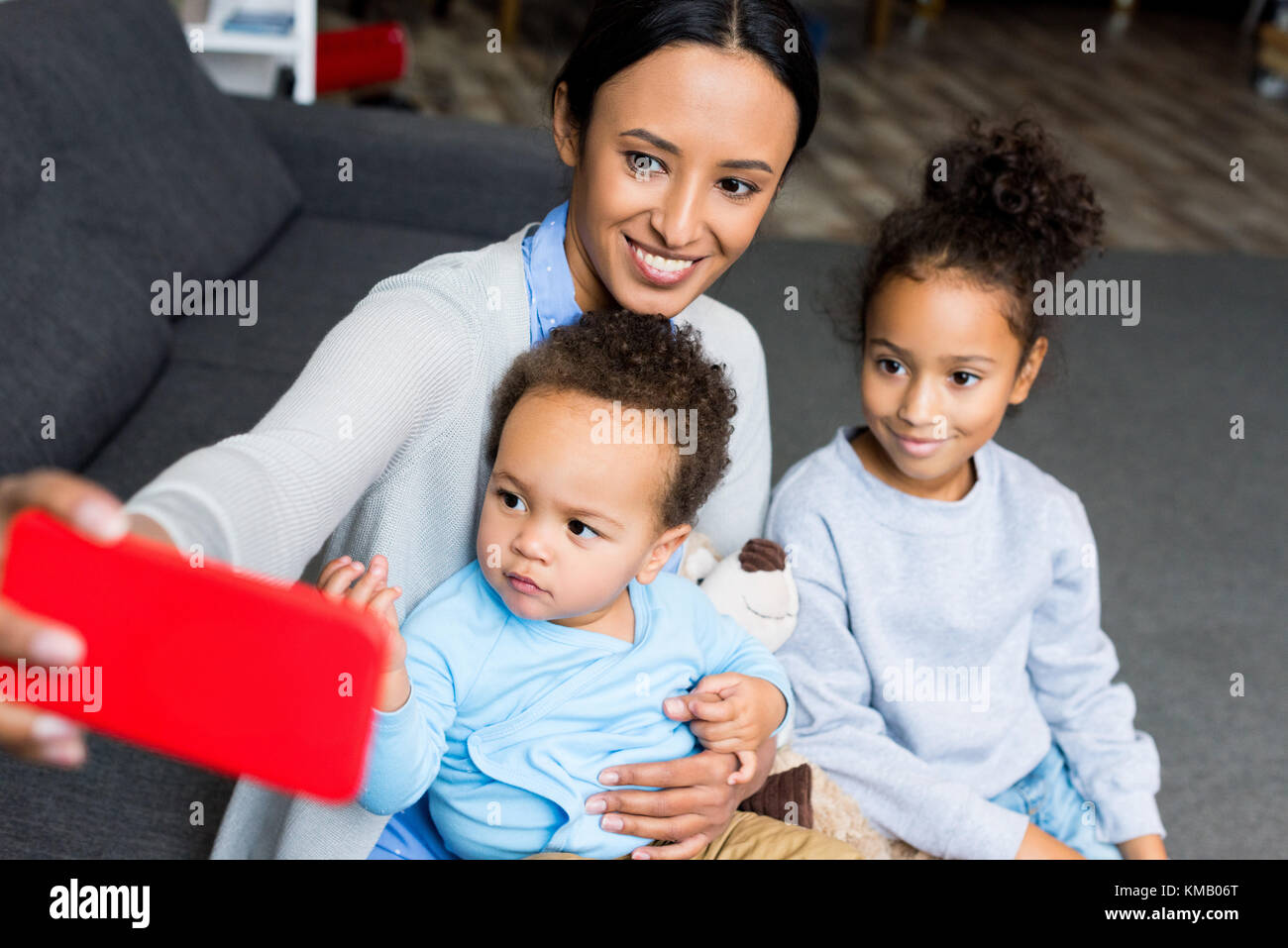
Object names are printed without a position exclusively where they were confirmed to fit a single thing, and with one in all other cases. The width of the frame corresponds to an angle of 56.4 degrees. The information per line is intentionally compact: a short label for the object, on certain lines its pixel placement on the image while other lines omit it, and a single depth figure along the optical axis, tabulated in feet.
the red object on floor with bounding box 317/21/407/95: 13.34
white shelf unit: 9.76
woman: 2.83
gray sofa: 4.78
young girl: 3.96
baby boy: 2.97
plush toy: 3.77
